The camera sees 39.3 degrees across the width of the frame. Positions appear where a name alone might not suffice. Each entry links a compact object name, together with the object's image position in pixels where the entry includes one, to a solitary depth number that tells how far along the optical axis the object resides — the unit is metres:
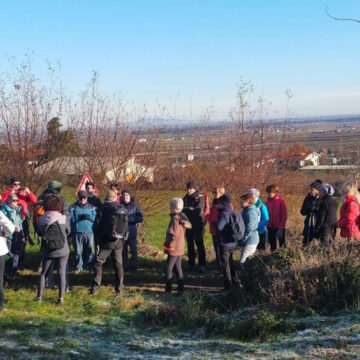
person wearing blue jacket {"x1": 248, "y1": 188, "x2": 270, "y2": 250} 9.67
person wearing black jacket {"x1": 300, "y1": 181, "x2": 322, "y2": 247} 9.16
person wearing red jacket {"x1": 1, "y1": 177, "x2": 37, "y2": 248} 9.24
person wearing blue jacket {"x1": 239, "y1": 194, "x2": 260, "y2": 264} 8.66
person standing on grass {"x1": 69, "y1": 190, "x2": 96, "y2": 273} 9.25
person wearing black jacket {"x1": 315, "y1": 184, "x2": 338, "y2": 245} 8.95
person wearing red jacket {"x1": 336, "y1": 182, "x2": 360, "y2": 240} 8.70
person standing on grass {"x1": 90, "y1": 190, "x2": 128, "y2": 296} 8.07
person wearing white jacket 6.93
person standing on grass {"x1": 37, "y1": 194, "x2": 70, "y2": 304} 7.47
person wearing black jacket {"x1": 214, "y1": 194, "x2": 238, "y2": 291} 8.28
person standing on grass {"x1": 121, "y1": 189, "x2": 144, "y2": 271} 9.65
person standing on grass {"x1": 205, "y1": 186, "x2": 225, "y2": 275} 9.20
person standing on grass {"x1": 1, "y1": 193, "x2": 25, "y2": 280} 8.61
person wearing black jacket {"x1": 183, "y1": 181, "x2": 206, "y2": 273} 9.84
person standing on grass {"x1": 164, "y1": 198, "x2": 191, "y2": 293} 8.16
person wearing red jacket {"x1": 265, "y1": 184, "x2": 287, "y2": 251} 10.04
